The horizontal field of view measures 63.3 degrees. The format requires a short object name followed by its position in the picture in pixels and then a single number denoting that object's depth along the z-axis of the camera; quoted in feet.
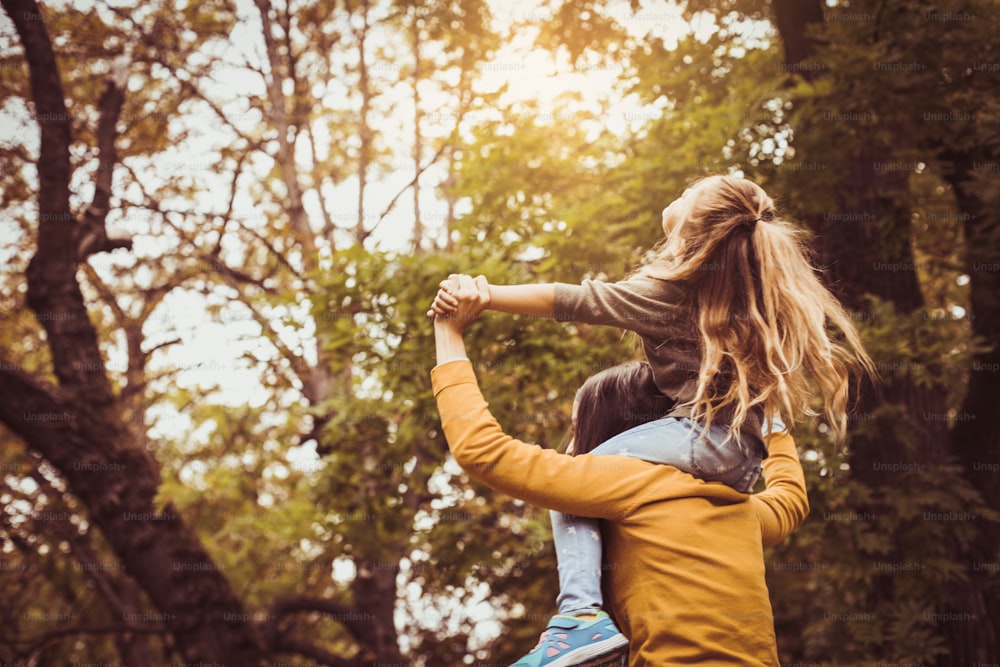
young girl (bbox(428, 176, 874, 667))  5.84
